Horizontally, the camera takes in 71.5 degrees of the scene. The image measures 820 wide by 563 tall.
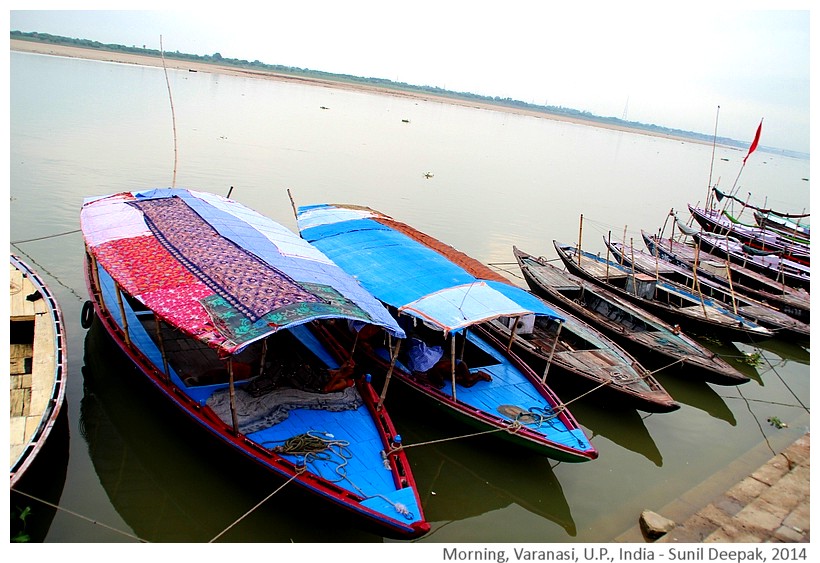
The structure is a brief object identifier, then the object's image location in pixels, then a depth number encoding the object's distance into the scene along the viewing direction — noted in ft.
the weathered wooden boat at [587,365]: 29.01
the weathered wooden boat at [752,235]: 62.64
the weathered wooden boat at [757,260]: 56.34
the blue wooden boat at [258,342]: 19.84
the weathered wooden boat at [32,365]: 18.67
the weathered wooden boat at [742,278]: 48.00
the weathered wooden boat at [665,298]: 39.88
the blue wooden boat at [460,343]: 24.54
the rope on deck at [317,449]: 20.54
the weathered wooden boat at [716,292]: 42.68
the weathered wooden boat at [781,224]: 72.92
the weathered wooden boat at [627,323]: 33.55
